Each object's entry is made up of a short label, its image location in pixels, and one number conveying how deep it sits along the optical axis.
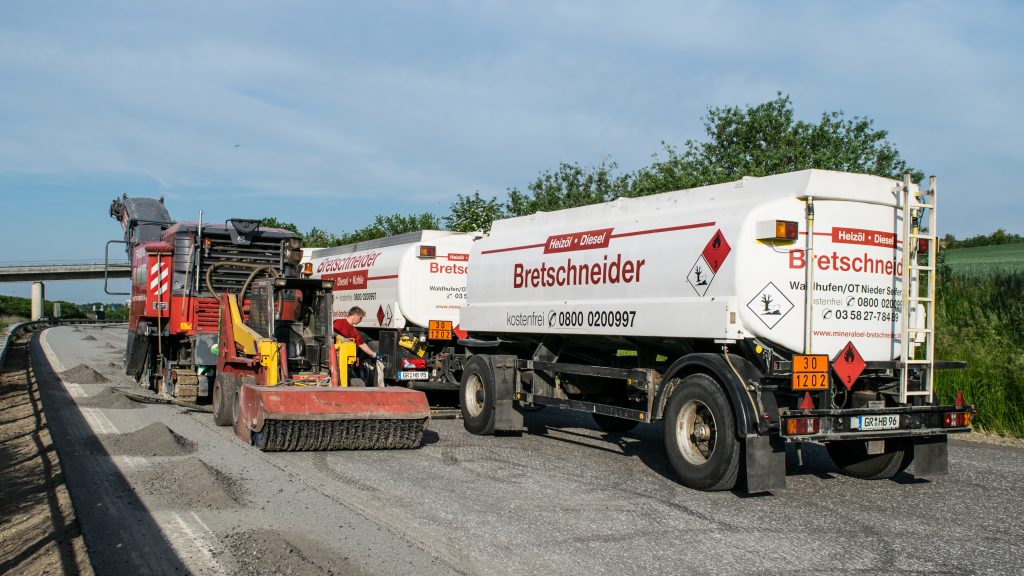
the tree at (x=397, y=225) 38.28
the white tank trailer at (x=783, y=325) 8.03
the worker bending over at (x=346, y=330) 12.98
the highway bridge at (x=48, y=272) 77.38
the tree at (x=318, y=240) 44.34
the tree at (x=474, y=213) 31.48
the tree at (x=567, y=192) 30.84
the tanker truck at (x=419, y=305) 14.27
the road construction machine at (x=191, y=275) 14.98
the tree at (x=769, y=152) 23.52
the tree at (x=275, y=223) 48.39
